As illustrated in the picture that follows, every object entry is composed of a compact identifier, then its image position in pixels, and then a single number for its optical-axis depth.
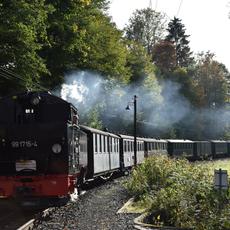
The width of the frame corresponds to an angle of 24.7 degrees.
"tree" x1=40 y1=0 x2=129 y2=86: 31.00
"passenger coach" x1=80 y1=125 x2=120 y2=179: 20.19
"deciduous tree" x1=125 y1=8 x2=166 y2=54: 68.62
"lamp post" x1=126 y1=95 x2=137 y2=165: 33.00
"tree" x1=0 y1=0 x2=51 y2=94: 22.77
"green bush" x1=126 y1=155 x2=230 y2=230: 10.68
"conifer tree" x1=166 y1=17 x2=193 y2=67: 92.06
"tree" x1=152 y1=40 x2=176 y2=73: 75.62
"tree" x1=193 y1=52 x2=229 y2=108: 80.31
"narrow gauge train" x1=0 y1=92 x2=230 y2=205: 13.38
